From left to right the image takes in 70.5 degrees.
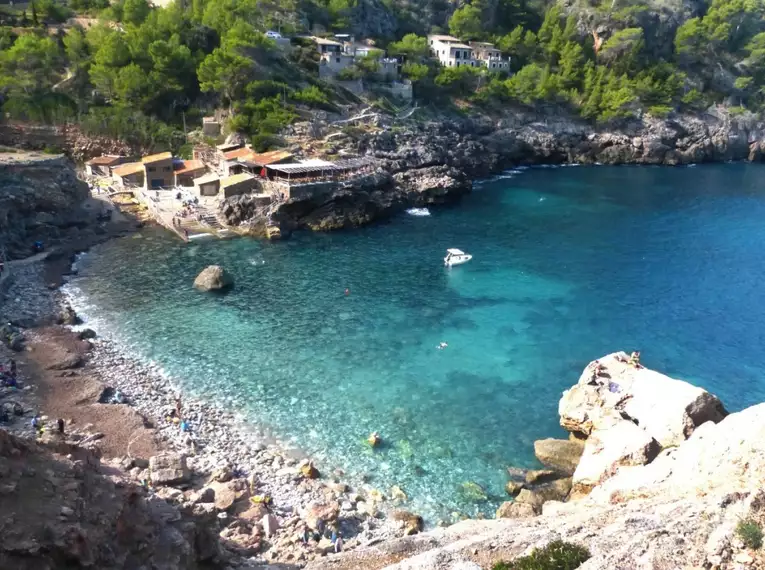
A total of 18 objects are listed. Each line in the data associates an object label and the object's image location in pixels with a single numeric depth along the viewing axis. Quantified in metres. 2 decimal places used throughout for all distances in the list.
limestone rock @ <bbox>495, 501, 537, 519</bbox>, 23.38
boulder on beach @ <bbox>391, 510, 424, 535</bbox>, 22.74
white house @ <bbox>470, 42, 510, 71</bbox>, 107.00
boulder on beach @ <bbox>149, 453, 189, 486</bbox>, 23.98
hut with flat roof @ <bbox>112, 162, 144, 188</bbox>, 65.44
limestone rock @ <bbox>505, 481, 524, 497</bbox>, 25.41
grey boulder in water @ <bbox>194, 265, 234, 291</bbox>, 44.41
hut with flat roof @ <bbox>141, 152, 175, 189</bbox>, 63.41
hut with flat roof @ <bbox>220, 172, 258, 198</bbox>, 59.31
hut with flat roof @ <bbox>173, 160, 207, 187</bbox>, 65.25
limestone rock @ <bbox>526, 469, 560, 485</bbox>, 26.08
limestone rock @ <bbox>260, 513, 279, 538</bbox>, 22.05
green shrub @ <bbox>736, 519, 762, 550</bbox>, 12.91
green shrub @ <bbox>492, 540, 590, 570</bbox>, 14.50
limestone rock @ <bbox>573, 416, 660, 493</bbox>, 24.33
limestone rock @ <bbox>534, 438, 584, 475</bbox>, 27.14
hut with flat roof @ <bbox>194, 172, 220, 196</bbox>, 62.00
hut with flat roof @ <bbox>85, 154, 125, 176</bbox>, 68.81
